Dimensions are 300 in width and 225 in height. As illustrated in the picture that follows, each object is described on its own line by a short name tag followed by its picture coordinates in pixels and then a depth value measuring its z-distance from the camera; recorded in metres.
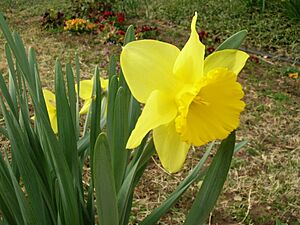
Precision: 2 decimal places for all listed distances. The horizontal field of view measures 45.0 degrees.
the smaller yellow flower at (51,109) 0.31
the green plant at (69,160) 0.25
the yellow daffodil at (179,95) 0.21
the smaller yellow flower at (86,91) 0.32
